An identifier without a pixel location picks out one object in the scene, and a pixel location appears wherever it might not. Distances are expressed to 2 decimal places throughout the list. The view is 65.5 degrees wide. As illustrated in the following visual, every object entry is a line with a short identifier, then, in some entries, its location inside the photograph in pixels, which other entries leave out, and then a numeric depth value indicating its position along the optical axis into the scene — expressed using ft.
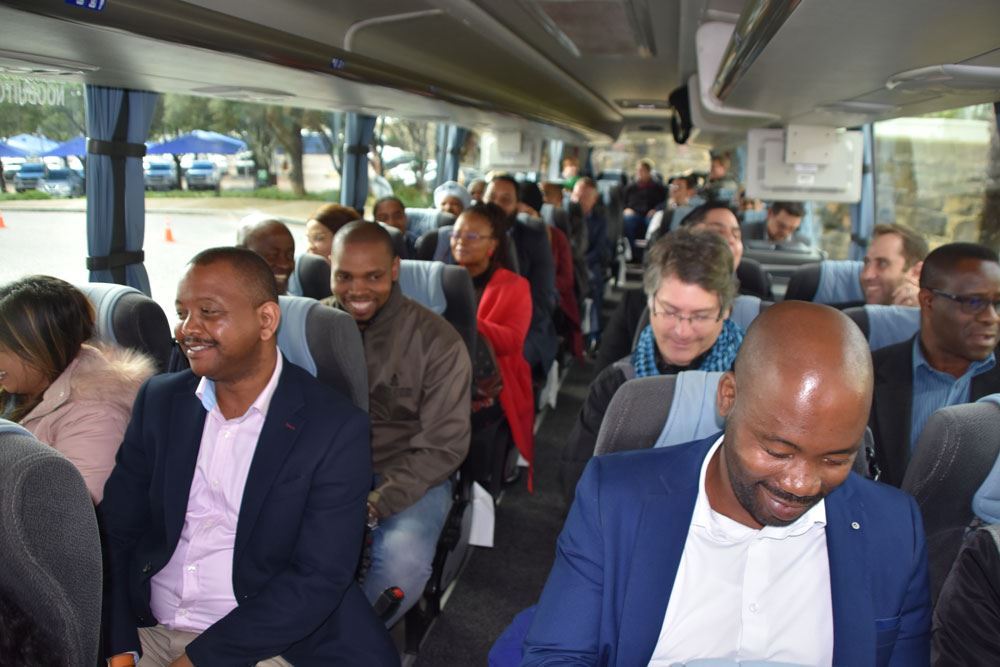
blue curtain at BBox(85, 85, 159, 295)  11.94
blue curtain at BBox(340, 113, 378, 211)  22.04
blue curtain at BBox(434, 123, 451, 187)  30.25
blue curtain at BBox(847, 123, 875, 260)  21.06
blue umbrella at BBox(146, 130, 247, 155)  13.49
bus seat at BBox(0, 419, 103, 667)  3.62
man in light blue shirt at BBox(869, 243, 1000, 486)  8.84
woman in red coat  13.99
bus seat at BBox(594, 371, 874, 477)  6.39
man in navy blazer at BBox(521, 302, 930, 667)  4.88
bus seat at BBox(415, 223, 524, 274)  16.49
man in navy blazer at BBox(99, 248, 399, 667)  6.86
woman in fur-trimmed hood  7.36
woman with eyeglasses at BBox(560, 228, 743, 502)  8.30
